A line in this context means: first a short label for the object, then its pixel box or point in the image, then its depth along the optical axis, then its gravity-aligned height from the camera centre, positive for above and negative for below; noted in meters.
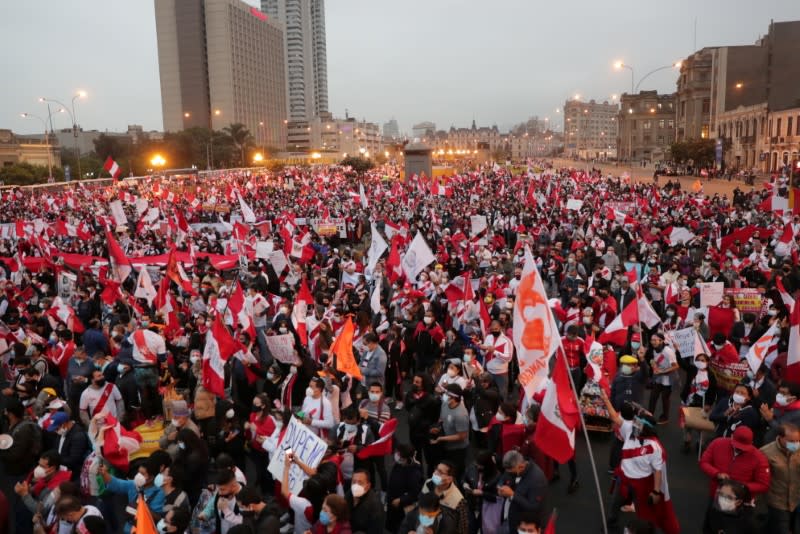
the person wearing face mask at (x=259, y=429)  6.17 -2.64
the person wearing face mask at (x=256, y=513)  4.65 -2.66
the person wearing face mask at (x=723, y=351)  7.75 -2.46
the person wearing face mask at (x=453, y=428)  6.36 -2.72
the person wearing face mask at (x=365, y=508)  4.90 -2.72
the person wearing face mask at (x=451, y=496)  4.95 -2.67
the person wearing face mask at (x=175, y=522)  4.67 -2.68
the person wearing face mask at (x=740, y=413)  6.27 -2.59
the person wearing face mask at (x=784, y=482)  5.22 -2.73
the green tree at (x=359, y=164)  64.79 -0.39
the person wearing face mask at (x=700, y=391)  7.80 -2.97
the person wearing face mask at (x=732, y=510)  4.90 -2.84
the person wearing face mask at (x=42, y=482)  5.36 -2.72
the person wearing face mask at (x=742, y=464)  5.23 -2.62
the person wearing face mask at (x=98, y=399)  7.09 -2.66
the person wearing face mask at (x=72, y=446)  6.09 -2.73
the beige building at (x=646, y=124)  106.56 +5.39
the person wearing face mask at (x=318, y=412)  6.35 -2.54
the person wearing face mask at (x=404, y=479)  5.39 -2.76
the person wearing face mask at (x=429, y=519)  4.64 -2.69
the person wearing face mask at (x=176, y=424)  5.97 -2.53
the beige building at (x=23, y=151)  77.31 +1.78
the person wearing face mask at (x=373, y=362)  7.96 -2.56
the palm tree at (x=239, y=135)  97.25 +4.19
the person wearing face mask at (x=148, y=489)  5.20 -2.72
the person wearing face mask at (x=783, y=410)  6.00 -2.48
